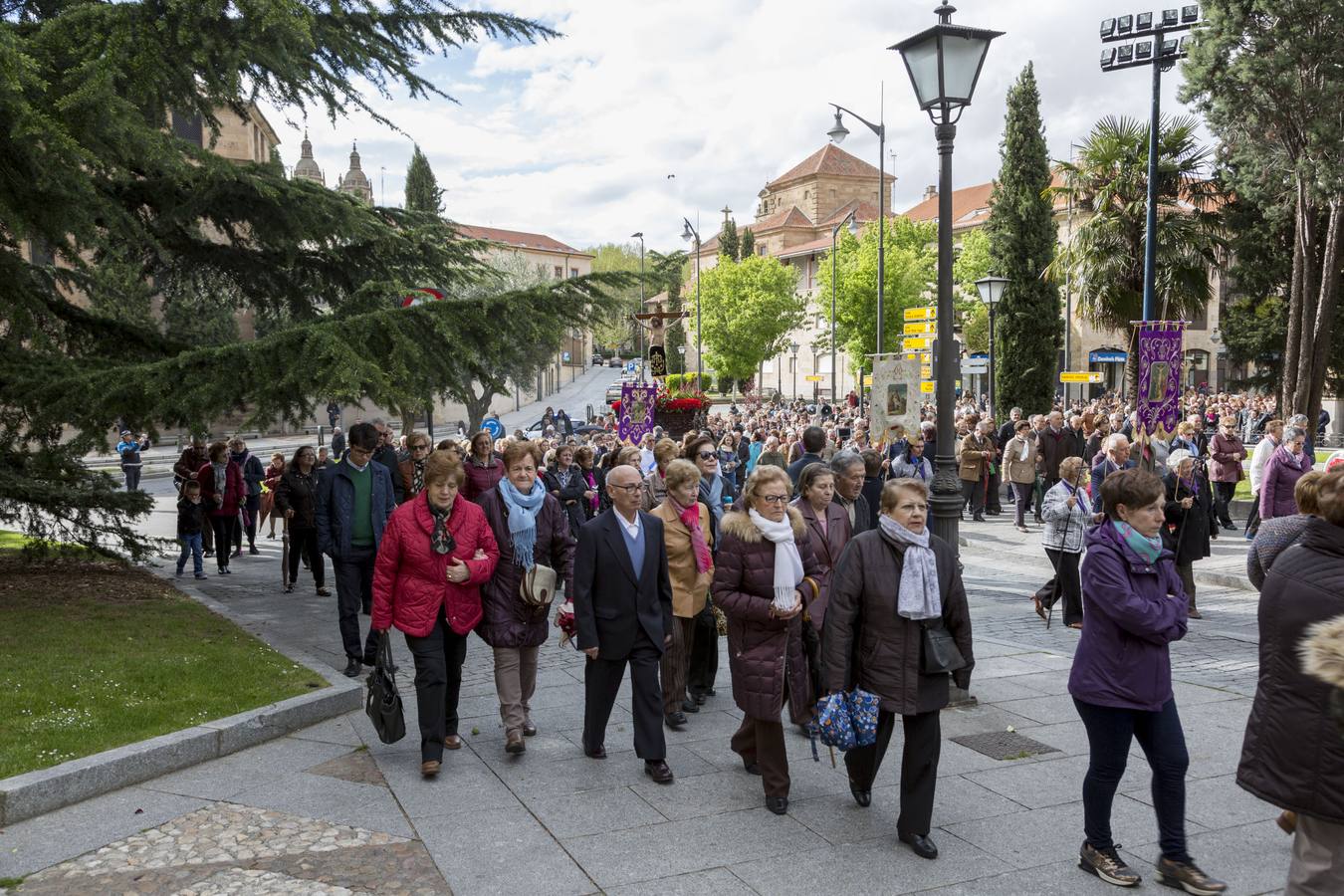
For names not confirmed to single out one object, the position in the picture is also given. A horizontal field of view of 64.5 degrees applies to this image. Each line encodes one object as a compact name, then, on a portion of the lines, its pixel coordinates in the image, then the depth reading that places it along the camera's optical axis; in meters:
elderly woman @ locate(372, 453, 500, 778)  5.98
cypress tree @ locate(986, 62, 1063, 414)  39.50
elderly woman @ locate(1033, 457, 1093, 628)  9.16
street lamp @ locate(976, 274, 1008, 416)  22.45
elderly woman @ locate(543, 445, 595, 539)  11.02
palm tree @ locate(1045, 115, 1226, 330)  24.31
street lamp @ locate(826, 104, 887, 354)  21.91
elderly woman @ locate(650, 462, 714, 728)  6.47
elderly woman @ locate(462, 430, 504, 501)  10.02
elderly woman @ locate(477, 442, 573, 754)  6.35
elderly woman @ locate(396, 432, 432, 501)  10.66
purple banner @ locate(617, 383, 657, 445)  19.08
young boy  12.97
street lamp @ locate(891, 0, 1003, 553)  7.42
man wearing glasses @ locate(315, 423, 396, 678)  8.13
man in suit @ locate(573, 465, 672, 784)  5.89
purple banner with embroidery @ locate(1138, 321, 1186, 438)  13.70
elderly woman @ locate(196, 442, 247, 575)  13.50
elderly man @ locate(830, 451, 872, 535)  7.26
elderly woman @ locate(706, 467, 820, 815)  5.29
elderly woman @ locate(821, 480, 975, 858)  4.70
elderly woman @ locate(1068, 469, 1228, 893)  4.23
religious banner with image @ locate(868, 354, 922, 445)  14.12
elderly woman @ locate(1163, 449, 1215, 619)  9.56
